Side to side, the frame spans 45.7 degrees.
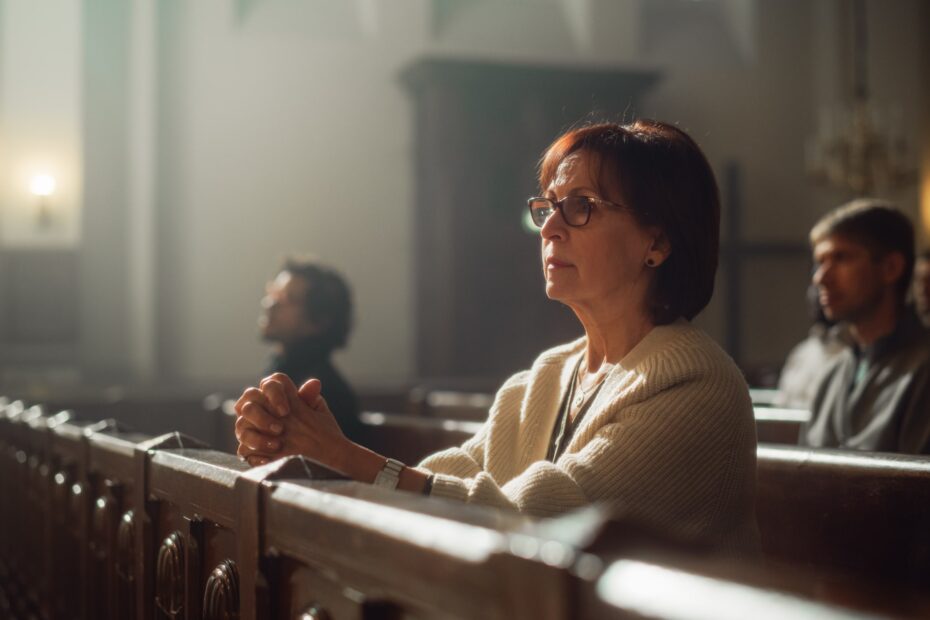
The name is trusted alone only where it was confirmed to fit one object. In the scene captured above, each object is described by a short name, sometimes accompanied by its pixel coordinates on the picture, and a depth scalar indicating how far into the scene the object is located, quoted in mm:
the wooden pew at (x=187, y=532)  1460
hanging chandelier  8039
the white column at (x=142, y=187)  8250
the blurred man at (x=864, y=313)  3264
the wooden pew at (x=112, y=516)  2027
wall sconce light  7957
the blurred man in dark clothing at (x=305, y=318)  3861
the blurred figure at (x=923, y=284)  5734
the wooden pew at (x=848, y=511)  1930
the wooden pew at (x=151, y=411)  5680
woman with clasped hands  1569
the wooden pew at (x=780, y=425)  3348
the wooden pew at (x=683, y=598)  585
